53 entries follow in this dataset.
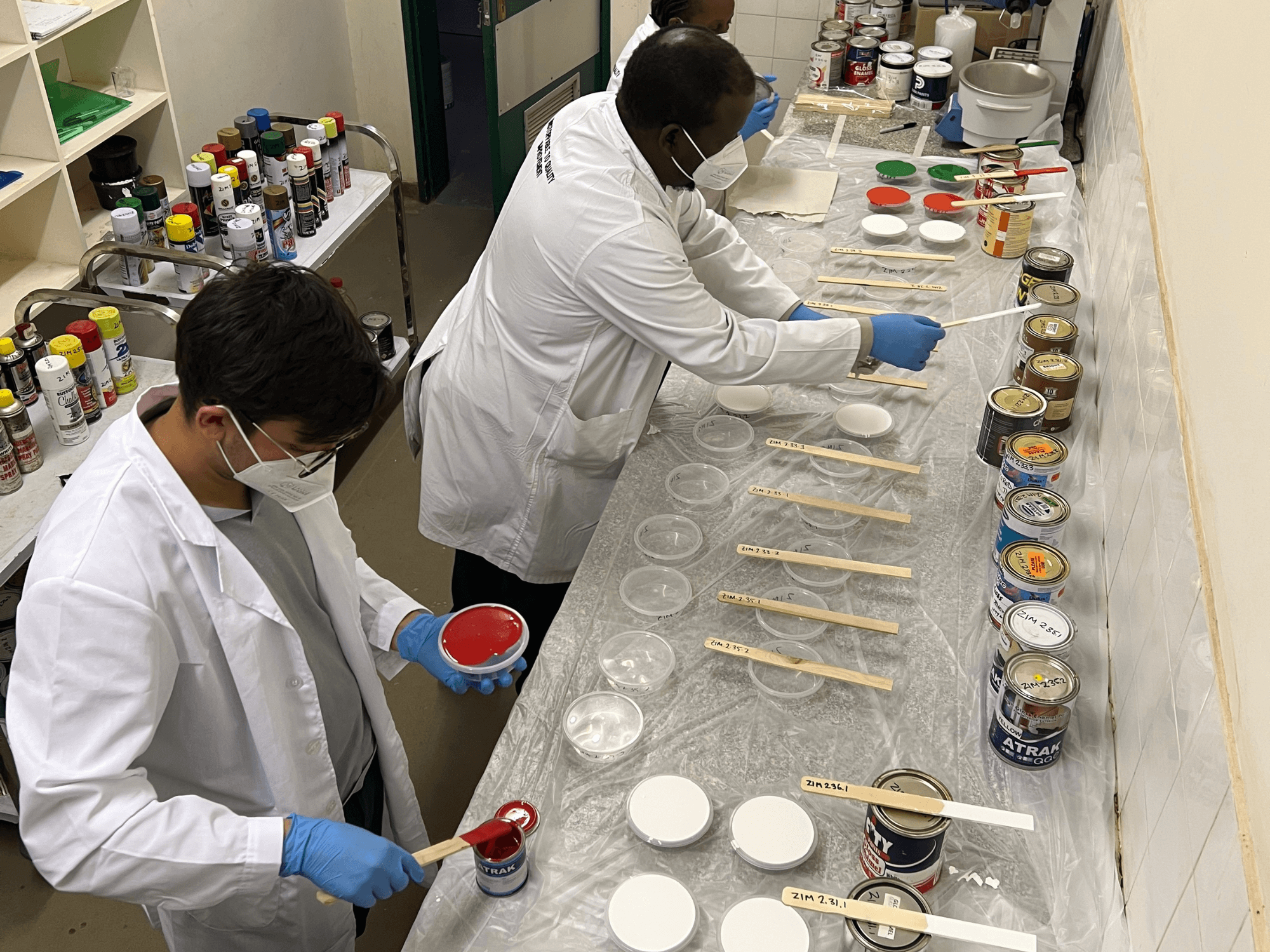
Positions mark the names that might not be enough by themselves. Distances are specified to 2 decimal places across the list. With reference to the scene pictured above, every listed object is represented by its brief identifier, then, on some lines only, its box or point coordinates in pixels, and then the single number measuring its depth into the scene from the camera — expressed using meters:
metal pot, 3.45
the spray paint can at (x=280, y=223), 3.41
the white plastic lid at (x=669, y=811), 1.55
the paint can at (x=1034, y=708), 1.58
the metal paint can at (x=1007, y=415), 2.14
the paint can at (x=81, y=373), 2.70
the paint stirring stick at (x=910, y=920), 1.31
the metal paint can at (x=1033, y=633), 1.64
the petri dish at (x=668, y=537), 2.06
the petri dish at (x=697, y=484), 2.19
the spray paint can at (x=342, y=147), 3.75
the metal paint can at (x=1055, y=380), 2.22
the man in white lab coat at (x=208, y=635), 1.32
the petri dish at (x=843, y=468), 2.25
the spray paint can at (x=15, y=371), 2.59
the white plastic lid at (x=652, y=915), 1.43
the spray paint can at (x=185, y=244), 3.20
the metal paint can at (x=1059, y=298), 2.50
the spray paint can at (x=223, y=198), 3.32
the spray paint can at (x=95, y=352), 2.77
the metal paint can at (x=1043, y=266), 2.62
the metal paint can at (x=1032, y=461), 1.97
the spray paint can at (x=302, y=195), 3.48
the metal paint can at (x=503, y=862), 1.46
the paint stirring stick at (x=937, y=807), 1.43
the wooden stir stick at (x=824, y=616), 1.89
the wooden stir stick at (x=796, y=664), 1.79
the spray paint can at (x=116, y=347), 2.84
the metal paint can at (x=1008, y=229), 2.97
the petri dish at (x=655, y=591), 1.94
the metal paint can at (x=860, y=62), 3.97
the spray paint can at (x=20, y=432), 2.53
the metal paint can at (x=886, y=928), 1.28
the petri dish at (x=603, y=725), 1.69
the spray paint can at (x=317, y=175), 3.62
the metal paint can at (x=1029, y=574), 1.73
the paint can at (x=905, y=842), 1.40
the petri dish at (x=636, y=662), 1.80
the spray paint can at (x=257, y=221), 3.33
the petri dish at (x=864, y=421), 2.36
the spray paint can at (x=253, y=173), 3.49
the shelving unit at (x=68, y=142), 2.91
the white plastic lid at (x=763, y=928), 1.43
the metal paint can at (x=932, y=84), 3.77
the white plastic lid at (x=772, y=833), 1.53
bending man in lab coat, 2.05
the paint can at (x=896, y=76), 3.89
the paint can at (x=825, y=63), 3.96
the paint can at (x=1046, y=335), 2.33
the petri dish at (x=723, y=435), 2.33
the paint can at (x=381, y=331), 3.89
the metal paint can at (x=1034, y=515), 1.83
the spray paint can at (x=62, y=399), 2.59
